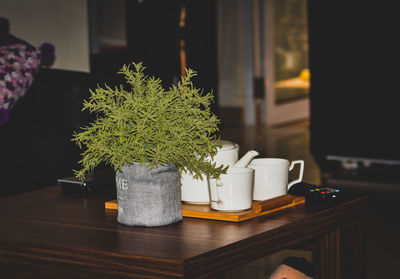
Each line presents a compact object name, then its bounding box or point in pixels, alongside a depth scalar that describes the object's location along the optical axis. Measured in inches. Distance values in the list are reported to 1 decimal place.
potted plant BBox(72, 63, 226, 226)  78.1
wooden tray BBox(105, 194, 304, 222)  80.7
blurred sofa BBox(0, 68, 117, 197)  122.3
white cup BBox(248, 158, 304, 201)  84.9
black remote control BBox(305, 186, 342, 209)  85.7
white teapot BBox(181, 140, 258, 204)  84.5
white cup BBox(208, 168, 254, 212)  80.6
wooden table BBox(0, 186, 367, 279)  73.1
